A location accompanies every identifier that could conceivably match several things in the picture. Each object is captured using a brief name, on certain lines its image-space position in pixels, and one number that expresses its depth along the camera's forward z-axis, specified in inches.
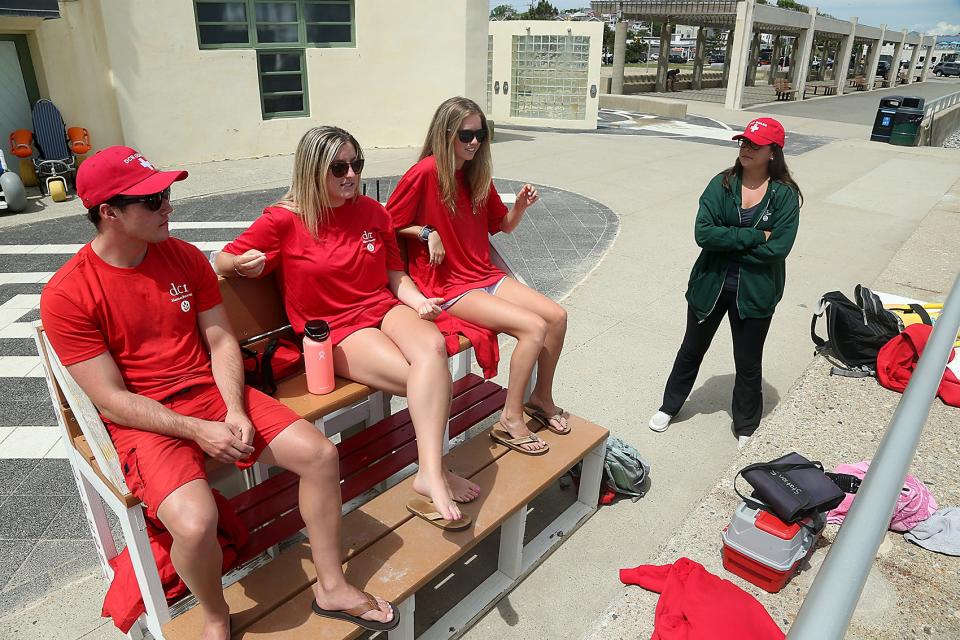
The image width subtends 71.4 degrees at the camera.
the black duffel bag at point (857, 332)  179.0
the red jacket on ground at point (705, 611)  91.7
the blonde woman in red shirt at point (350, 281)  109.3
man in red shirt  84.0
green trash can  655.1
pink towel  120.0
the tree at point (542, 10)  2120.2
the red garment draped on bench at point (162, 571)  92.8
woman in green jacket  143.3
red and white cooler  106.0
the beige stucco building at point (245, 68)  416.5
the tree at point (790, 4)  2300.7
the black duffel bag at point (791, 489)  106.9
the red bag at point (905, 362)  166.4
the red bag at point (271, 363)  114.9
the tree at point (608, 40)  2432.3
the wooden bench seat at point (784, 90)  1196.5
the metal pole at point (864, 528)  33.0
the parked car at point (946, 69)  2215.8
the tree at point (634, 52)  2442.2
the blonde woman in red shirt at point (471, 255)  127.4
